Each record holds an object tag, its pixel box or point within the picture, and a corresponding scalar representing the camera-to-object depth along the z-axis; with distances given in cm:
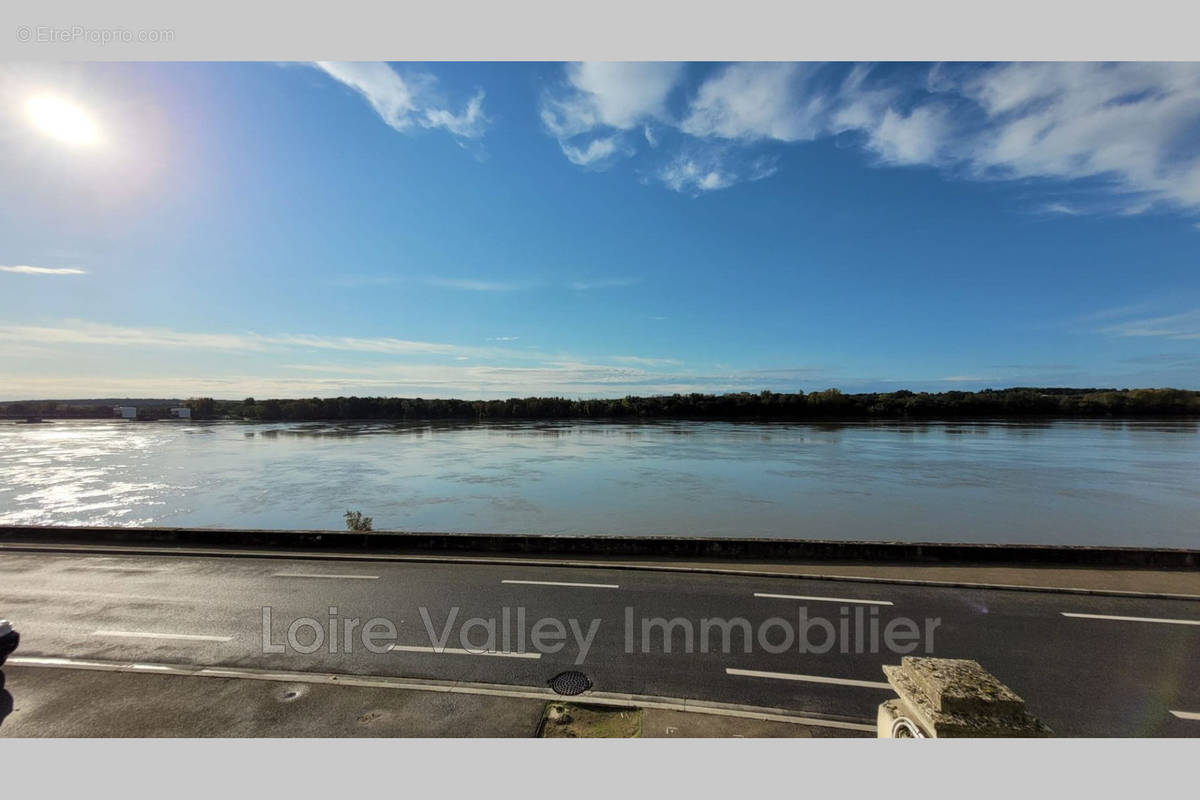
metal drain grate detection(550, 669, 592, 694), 636
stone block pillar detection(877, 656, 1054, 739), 295
